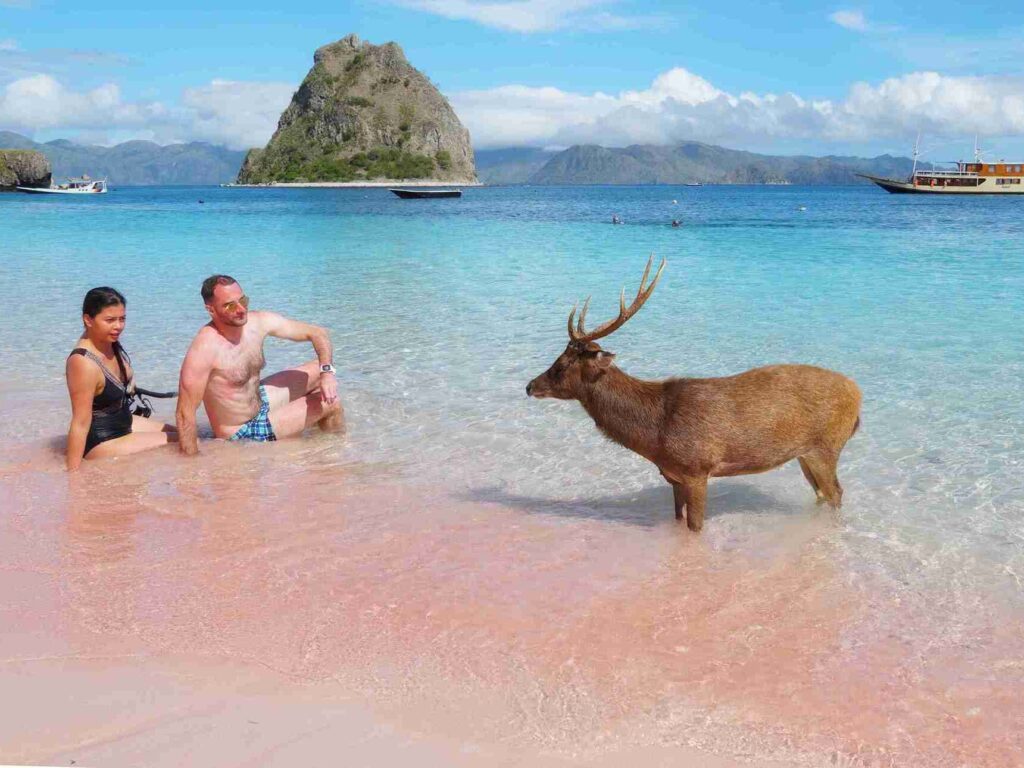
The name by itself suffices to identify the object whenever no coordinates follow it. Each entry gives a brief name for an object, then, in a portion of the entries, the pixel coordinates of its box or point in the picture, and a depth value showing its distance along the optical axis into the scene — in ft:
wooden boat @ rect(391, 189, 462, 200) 312.50
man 26.89
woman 25.58
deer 20.44
